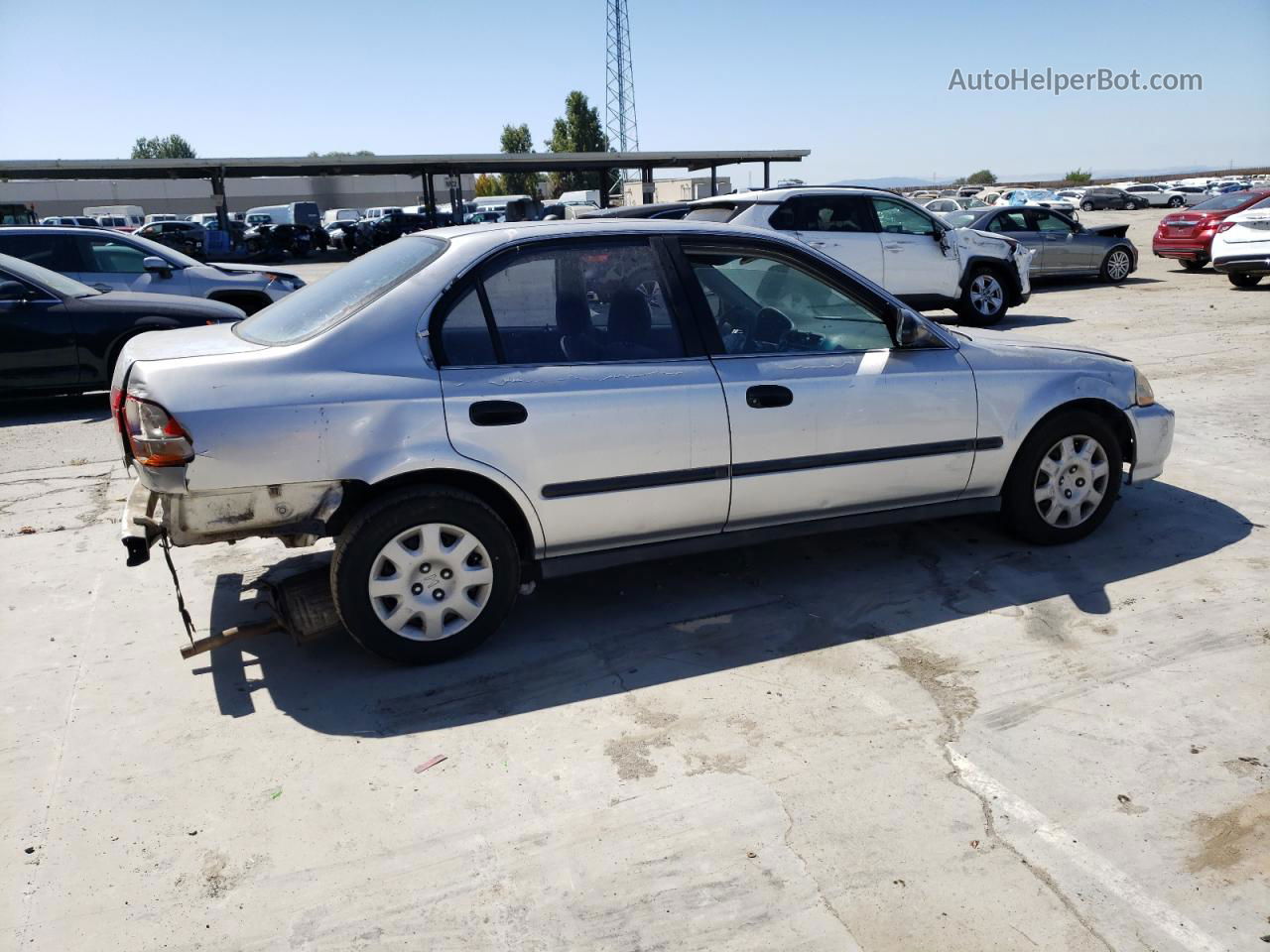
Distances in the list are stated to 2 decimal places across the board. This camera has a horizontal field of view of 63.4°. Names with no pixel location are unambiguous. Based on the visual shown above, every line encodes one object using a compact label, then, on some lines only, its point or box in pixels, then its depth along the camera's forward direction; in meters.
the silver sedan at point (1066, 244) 17.91
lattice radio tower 79.61
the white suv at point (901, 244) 11.87
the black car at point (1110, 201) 55.53
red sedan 19.00
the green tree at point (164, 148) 134.50
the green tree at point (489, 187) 91.45
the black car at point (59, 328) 8.72
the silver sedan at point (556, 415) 3.85
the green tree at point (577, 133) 96.19
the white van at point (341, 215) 52.98
